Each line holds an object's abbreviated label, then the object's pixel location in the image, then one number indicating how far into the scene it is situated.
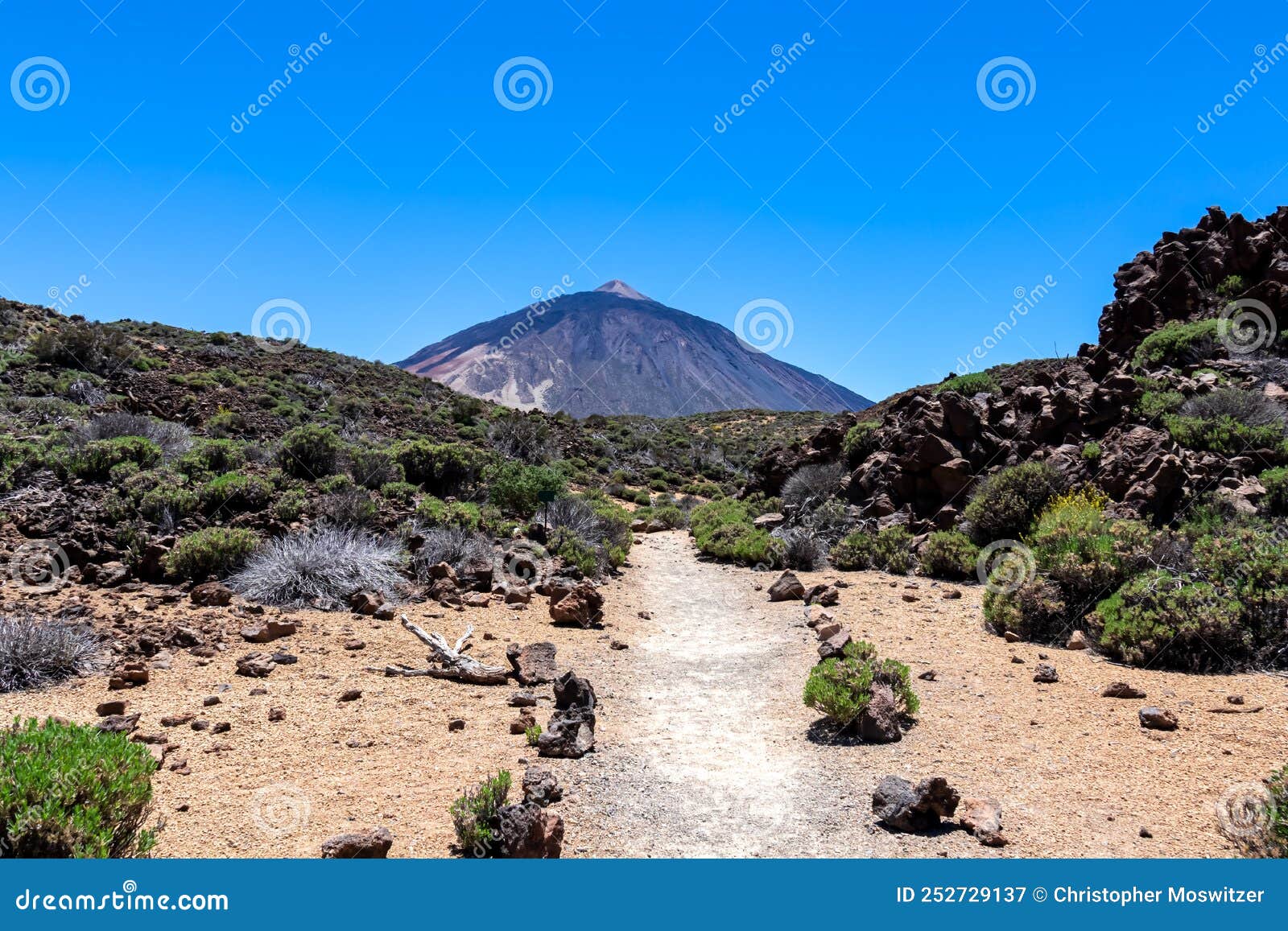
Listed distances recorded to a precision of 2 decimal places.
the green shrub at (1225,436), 10.19
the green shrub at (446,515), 11.34
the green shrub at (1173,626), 6.28
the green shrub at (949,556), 11.48
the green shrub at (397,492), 12.48
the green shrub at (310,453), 12.87
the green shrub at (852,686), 5.43
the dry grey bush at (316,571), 8.23
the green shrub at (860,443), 16.80
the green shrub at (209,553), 8.43
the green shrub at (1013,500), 11.54
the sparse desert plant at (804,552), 13.64
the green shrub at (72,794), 2.92
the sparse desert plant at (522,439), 22.55
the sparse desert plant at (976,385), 17.02
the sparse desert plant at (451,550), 10.02
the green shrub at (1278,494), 8.99
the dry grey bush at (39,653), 5.52
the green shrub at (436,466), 14.20
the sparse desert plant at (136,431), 12.39
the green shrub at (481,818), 3.52
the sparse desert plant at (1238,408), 10.77
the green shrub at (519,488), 13.91
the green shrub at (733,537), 14.20
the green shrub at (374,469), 13.26
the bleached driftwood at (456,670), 6.61
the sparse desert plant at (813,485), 16.36
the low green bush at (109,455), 10.63
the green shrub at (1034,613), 7.79
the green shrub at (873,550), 12.73
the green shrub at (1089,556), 7.68
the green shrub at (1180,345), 14.10
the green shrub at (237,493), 10.09
